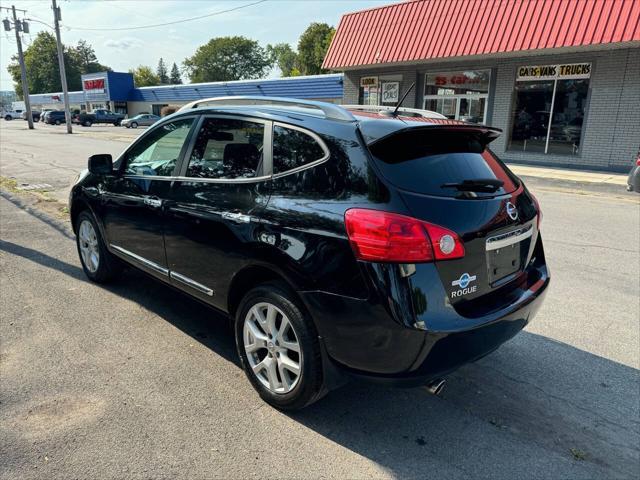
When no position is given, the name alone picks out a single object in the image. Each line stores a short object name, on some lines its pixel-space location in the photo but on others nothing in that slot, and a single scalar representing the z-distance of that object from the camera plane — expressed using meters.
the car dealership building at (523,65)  15.18
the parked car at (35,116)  65.99
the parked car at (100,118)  49.50
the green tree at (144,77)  125.44
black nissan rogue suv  2.43
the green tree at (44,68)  99.25
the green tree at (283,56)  129.50
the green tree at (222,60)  111.19
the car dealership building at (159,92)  34.59
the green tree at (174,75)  154.38
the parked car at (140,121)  46.97
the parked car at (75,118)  50.39
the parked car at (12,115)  71.19
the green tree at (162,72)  155.48
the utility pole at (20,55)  44.41
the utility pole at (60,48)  35.19
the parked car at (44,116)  52.18
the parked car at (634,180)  11.42
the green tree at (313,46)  90.38
